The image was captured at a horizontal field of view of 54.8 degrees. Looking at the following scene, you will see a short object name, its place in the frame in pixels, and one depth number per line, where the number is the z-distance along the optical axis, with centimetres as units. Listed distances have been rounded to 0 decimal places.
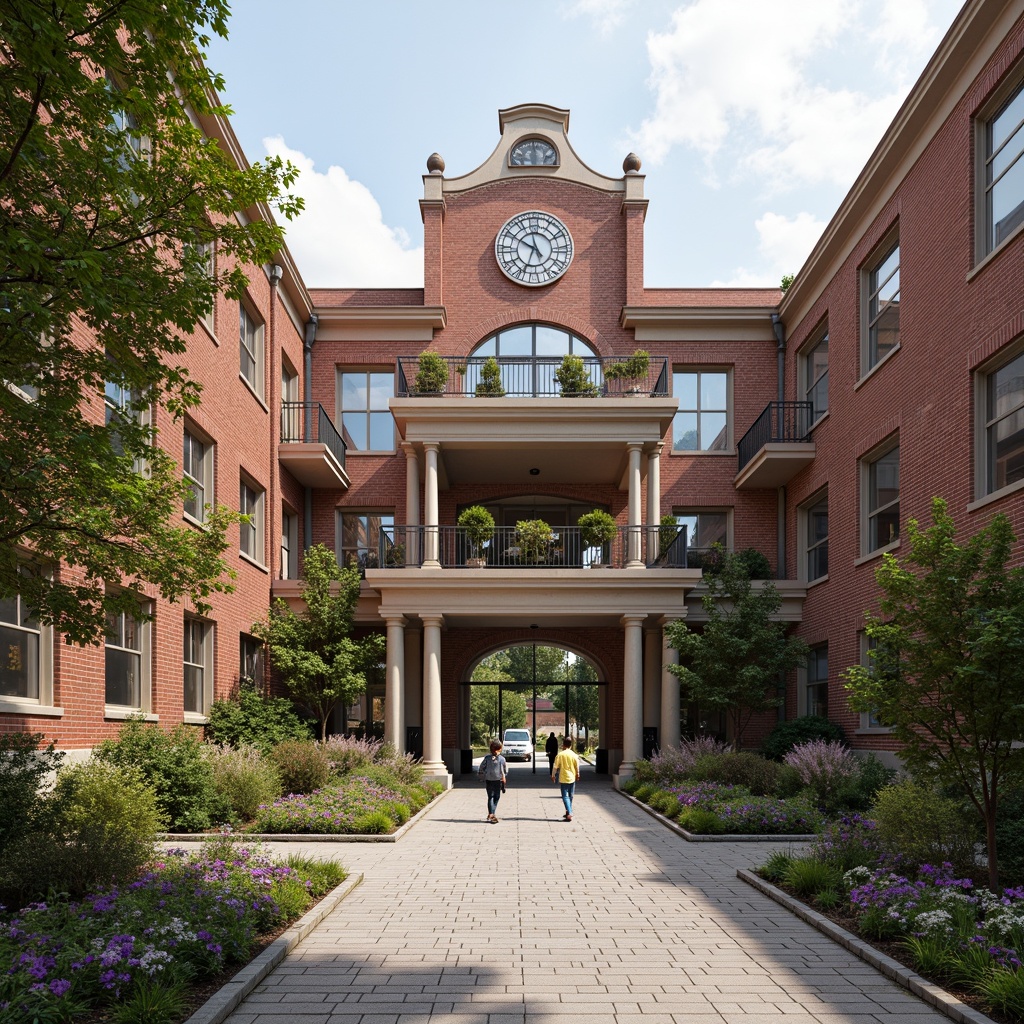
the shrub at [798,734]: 2116
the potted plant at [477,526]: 2325
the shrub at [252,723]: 1950
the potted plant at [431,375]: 2444
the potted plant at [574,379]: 2480
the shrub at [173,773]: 1395
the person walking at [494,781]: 1670
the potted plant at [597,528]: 2353
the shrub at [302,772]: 1688
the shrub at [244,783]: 1487
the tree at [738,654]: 2184
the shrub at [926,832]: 959
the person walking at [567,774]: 1698
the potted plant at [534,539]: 2364
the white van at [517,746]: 4244
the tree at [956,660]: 826
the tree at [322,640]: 2300
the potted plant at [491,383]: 2466
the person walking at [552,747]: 3106
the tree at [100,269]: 649
